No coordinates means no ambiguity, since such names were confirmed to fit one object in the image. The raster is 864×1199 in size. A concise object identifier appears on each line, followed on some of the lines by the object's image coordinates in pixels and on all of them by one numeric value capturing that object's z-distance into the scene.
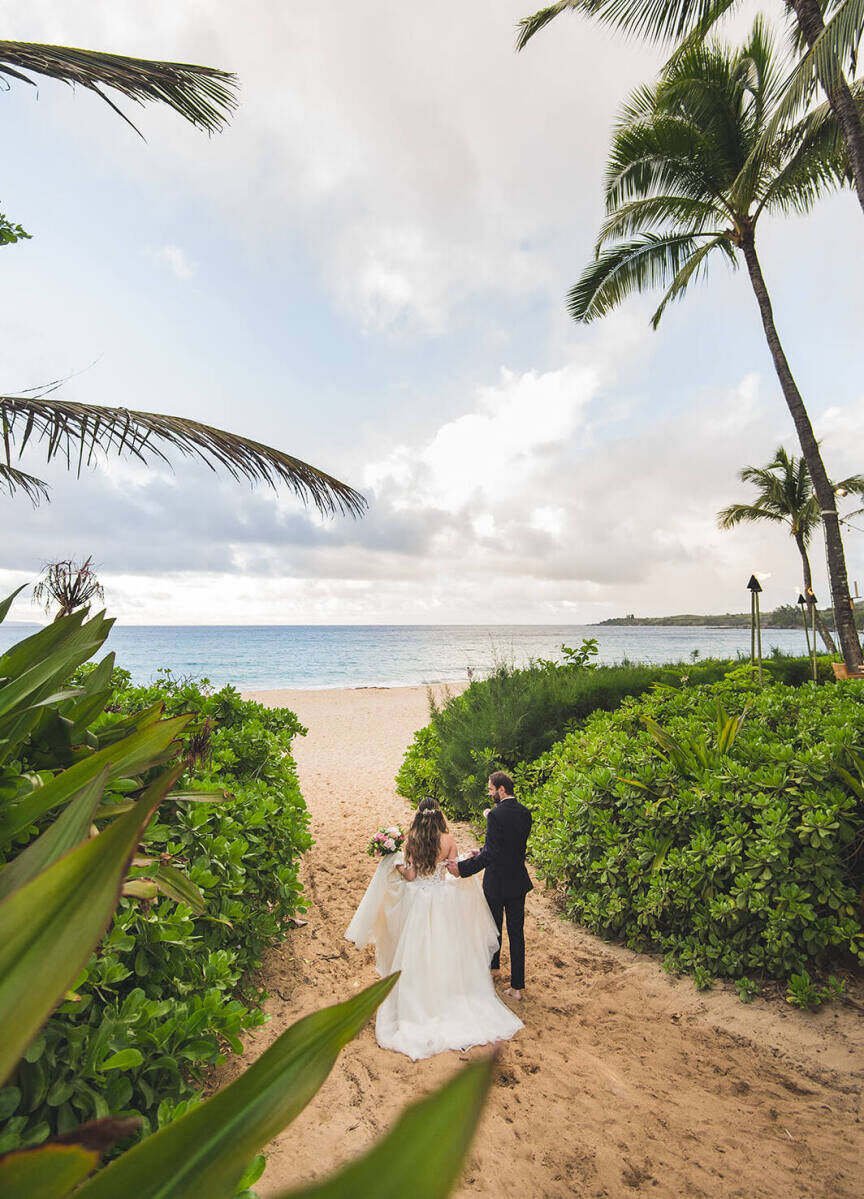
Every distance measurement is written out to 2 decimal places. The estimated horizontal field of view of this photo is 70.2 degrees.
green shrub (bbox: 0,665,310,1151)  1.71
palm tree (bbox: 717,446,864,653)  23.27
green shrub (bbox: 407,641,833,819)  8.27
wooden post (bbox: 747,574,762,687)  8.72
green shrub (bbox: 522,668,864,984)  3.99
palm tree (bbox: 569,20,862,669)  10.64
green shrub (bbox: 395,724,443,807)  8.99
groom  4.57
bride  4.01
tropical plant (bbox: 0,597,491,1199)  0.33
